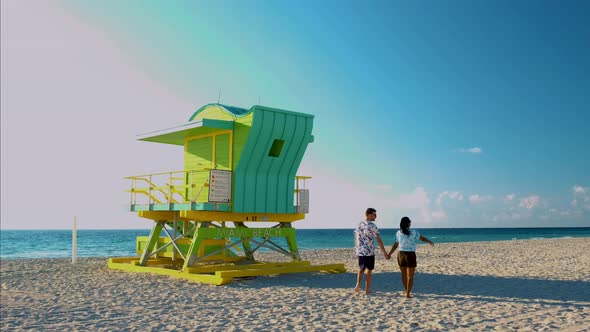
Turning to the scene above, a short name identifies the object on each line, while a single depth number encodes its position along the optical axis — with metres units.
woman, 10.58
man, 10.76
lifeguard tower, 14.23
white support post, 19.40
